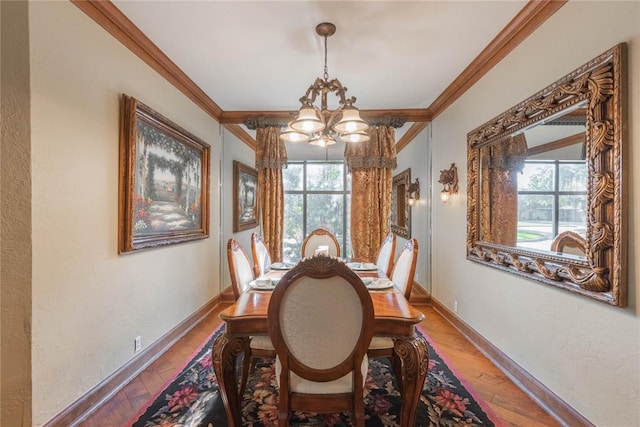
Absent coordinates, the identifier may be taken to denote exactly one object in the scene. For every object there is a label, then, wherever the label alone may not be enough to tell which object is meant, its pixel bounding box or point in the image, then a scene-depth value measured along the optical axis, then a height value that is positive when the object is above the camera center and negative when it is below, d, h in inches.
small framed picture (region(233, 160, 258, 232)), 175.9 +8.4
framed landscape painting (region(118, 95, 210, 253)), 84.0 +10.0
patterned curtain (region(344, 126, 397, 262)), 151.3 +11.7
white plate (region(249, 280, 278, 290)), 80.1 -21.0
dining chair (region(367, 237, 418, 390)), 68.1 -22.6
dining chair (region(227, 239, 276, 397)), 69.1 -23.0
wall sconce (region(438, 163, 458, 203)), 125.5 +12.7
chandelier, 82.8 +26.6
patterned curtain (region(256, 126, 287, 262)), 155.5 +14.1
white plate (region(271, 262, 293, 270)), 108.0 -21.0
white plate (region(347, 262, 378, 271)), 106.9 -21.1
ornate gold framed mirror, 56.0 +6.3
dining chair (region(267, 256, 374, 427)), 50.6 -22.6
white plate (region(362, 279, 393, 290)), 81.0 -21.1
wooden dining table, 60.1 -28.9
